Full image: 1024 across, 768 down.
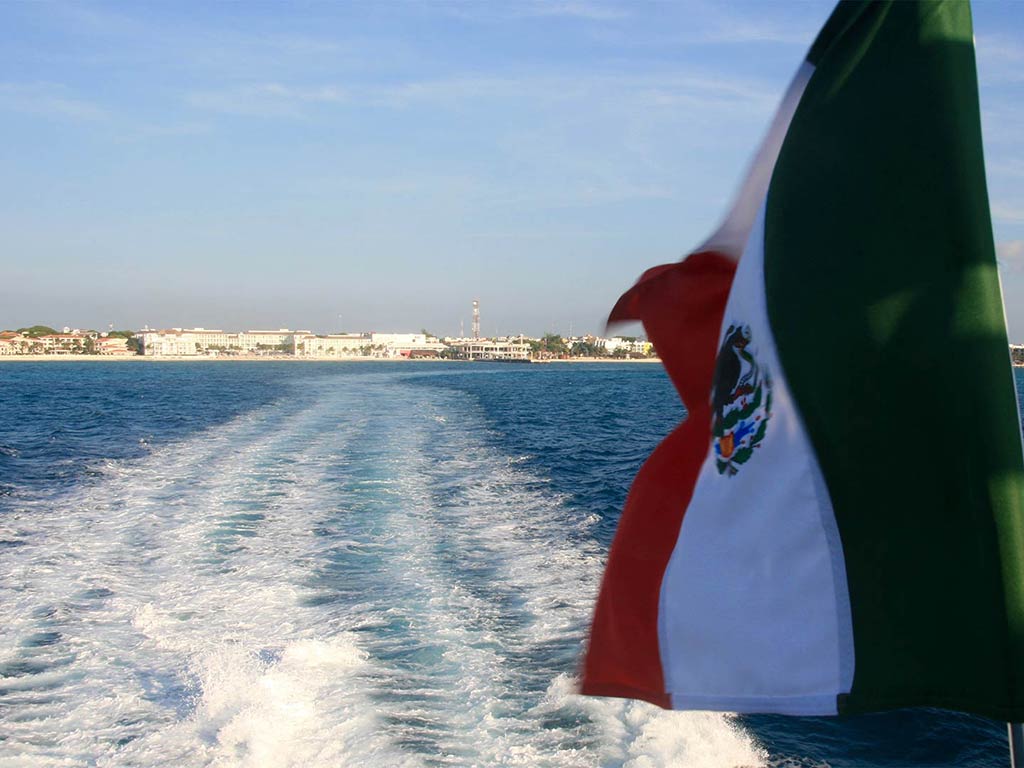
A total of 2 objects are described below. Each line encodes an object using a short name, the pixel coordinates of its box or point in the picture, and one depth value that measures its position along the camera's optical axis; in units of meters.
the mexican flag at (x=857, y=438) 1.72
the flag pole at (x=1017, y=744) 1.69
